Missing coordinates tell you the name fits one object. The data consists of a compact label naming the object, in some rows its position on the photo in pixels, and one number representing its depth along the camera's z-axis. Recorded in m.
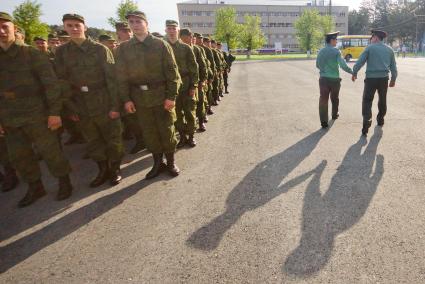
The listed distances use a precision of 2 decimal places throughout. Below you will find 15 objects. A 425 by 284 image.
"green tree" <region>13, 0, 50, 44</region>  26.13
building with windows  82.88
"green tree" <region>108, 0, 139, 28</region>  36.88
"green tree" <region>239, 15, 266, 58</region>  56.30
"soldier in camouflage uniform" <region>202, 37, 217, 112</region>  7.92
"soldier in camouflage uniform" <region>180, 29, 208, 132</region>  5.90
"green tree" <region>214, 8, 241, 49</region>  53.53
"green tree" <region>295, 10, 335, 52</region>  56.44
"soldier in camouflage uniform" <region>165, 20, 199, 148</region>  5.22
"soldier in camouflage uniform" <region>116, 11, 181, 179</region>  3.91
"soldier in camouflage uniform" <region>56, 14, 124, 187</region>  3.87
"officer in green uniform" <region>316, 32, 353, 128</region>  6.10
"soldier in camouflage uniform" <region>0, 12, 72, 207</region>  3.43
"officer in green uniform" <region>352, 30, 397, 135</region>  5.52
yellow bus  33.38
